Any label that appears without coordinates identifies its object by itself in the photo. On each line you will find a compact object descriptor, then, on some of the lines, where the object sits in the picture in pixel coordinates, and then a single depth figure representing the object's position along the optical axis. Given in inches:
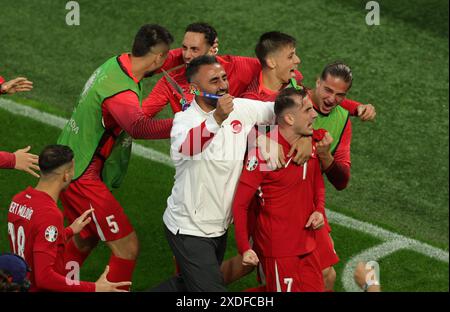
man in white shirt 594.9
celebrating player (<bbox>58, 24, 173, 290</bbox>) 649.0
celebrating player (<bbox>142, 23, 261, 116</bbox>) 693.3
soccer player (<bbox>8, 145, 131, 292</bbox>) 553.9
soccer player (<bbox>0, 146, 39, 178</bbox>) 631.2
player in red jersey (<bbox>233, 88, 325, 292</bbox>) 604.1
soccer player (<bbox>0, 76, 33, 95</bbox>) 647.2
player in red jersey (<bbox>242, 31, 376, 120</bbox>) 676.7
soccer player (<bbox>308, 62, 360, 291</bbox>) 644.1
